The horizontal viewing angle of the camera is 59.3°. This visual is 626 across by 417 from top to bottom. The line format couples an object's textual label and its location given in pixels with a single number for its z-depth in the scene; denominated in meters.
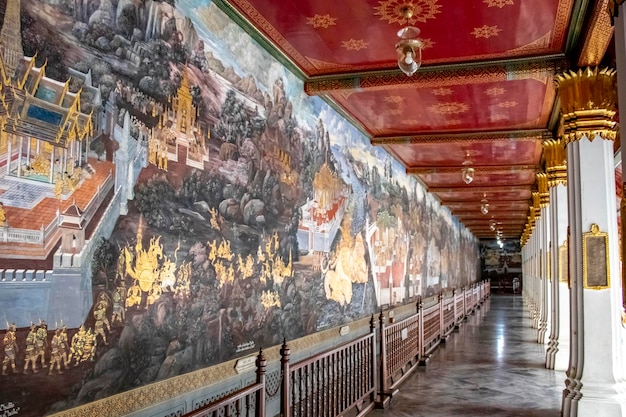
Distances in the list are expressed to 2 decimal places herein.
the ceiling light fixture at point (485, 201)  20.27
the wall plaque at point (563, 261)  10.95
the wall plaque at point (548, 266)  14.57
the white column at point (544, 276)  15.04
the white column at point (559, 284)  11.02
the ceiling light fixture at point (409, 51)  5.25
